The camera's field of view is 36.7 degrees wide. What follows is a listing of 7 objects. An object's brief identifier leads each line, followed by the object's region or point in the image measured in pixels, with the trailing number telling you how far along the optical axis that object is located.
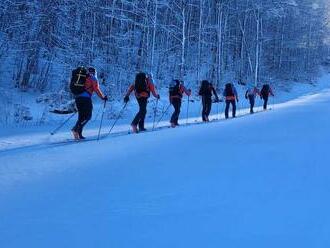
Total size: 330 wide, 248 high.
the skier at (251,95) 24.54
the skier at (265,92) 27.92
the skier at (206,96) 18.66
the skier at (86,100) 11.65
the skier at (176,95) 16.47
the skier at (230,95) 20.77
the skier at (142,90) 13.92
